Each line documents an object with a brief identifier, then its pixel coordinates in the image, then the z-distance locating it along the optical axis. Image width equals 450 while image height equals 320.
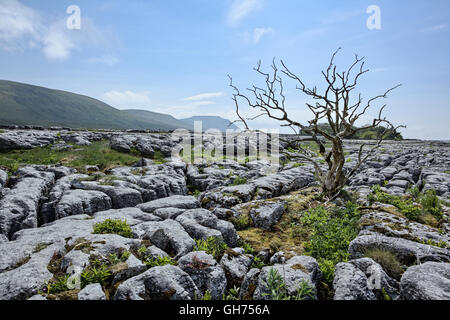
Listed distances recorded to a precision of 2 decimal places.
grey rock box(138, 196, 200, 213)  13.20
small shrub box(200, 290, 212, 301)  6.20
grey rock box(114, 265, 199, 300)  5.73
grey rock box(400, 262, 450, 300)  5.34
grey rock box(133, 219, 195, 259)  8.33
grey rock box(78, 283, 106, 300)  5.44
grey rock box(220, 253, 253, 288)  7.27
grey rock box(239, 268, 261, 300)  6.54
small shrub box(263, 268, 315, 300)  5.76
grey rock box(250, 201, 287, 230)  12.34
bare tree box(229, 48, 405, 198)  15.15
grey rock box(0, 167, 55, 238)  11.07
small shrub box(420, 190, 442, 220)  12.53
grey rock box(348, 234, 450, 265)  7.67
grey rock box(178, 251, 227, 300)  6.61
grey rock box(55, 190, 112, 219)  12.83
